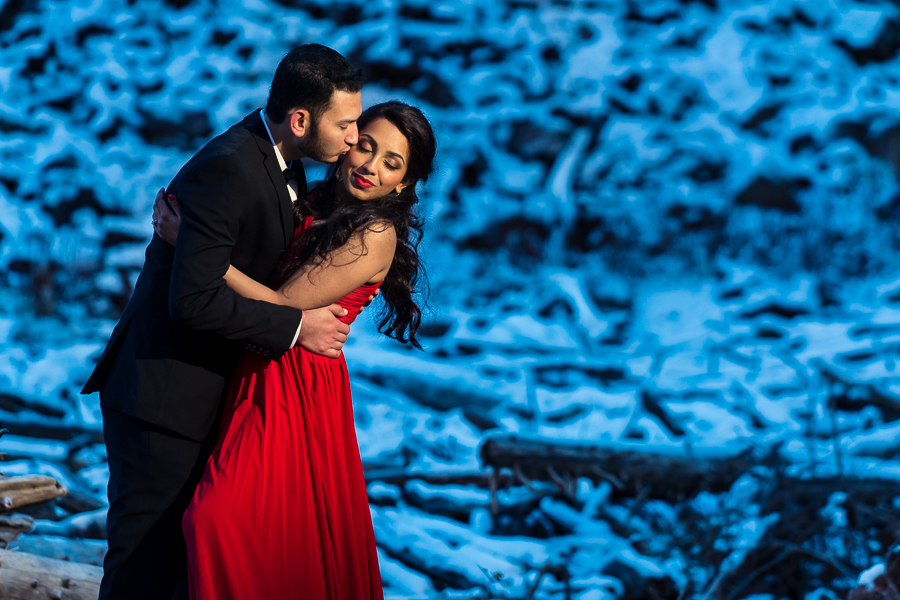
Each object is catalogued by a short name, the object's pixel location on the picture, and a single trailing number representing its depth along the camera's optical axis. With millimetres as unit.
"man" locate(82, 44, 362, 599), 5777
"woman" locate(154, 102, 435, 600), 5777
